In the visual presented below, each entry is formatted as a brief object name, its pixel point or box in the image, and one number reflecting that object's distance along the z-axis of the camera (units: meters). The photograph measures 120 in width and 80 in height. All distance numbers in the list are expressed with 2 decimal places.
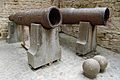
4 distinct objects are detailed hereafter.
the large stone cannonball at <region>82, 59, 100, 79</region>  2.32
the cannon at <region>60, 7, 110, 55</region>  3.02
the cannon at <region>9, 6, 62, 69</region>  2.47
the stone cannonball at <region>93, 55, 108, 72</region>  2.54
